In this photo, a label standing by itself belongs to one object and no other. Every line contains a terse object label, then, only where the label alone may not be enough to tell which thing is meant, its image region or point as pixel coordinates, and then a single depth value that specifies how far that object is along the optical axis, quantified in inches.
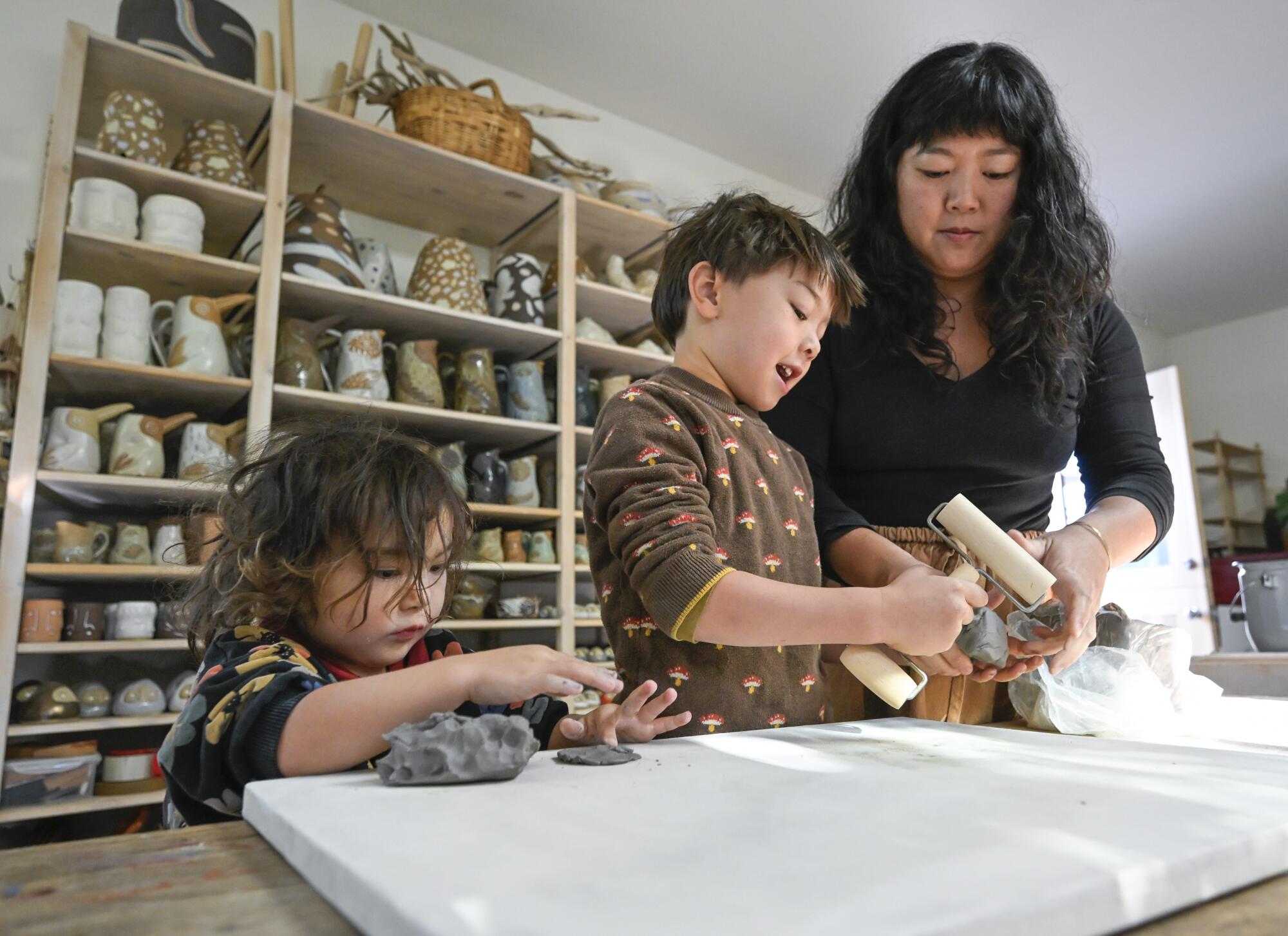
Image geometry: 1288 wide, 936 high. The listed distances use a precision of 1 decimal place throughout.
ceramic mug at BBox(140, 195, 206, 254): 66.4
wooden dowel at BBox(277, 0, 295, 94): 76.5
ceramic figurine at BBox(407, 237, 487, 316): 81.7
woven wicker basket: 82.4
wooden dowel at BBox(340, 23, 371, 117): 79.6
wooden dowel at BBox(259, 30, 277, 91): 76.3
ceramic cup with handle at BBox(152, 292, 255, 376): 65.5
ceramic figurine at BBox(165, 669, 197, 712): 63.5
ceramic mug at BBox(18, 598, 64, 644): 58.4
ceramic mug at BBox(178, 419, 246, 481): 64.8
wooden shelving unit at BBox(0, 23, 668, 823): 60.2
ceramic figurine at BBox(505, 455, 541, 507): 83.0
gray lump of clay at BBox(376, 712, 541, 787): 17.5
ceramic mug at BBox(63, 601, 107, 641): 60.4
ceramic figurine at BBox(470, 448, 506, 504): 80.7
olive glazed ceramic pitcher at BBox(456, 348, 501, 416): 81.0
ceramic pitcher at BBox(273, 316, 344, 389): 70.9
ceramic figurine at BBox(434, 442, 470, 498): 76.4
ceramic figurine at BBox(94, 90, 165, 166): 66.5
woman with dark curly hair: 35.7
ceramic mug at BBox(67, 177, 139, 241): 63.7
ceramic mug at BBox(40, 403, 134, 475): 60.4
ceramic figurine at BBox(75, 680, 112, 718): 60.2
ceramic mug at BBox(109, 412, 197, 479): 62.9
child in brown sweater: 25.0
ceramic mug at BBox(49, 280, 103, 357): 61.2
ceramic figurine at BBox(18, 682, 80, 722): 58.3
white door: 154.2
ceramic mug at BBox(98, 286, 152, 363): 63.5
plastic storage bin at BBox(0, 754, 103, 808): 56.6
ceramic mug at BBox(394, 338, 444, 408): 77.6
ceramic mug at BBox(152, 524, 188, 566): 63.1
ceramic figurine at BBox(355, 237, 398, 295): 79.5
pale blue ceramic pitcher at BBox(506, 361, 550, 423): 83.9
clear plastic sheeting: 30.8
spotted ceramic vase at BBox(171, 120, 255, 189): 70.1
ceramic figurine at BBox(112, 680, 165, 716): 61.8
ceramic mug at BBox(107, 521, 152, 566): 62.6
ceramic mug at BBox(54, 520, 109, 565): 59.8
